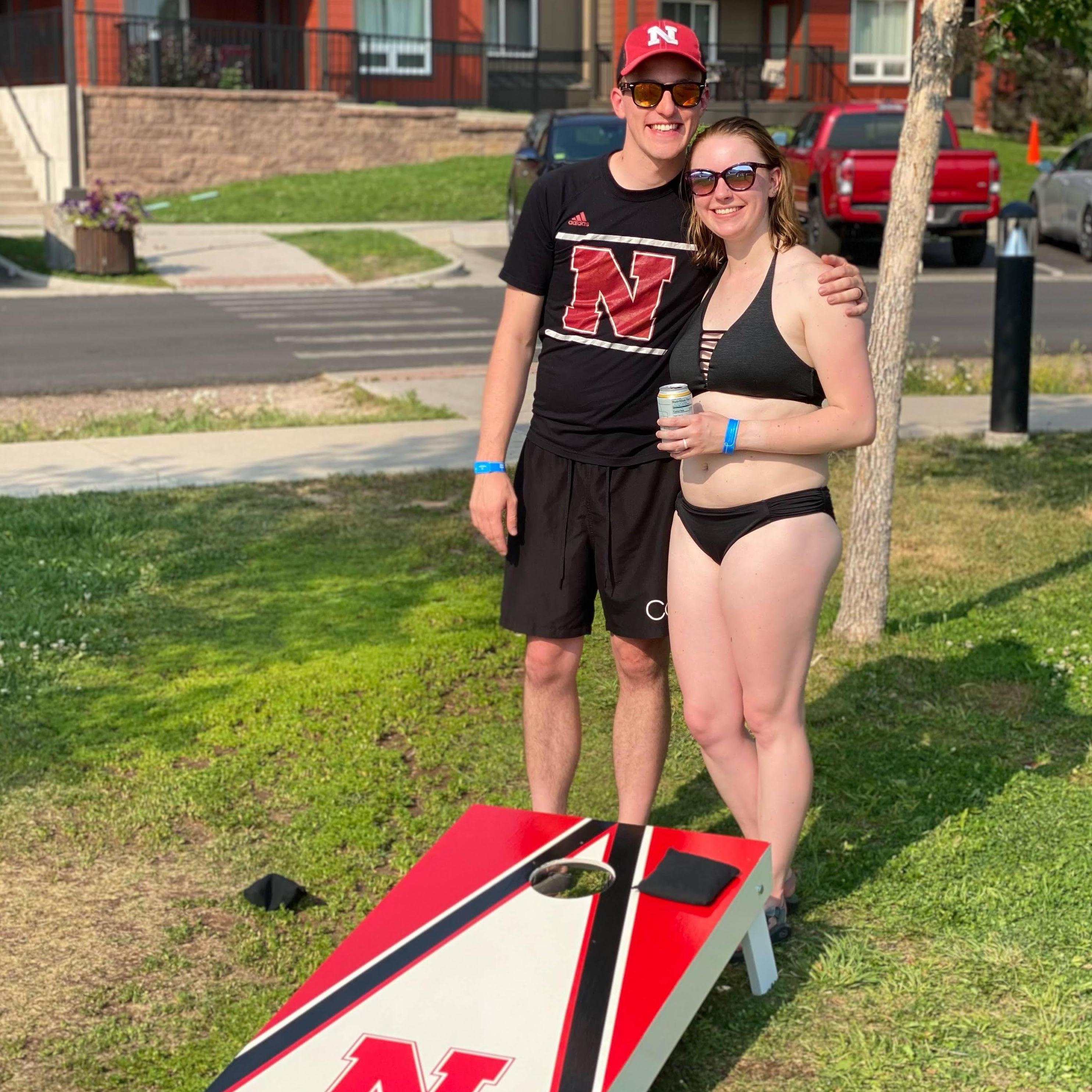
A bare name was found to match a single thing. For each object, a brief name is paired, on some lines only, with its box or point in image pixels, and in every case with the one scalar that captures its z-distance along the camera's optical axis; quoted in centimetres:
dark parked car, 1819
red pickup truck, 1945
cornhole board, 277
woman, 330
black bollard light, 875
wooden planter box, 1988
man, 355
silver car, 2158
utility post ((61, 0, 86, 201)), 2127
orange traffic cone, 2998
